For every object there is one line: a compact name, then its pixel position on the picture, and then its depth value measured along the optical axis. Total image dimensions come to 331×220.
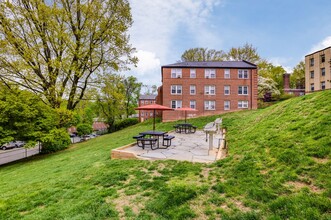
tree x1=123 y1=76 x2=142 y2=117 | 44.33
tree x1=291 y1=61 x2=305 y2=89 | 44.50
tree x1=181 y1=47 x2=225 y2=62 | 39.69
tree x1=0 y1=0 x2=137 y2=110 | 13.55
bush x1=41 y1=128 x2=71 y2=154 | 12.74
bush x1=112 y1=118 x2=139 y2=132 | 36.91
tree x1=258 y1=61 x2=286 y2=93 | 34.31
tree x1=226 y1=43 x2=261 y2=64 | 35.81
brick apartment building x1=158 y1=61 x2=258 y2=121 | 25.58
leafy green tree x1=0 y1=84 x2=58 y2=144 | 11.58
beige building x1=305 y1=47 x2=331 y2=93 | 30.17
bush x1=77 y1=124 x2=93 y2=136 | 29.72
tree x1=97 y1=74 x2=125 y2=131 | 17.21
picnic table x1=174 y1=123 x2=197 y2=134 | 14.62
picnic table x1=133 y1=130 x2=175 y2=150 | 8.30
